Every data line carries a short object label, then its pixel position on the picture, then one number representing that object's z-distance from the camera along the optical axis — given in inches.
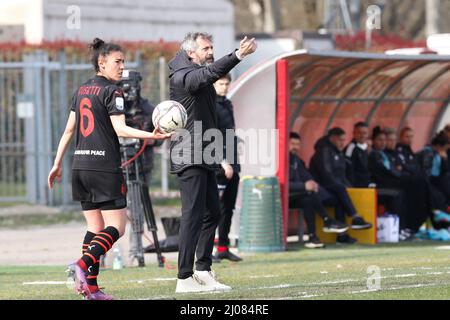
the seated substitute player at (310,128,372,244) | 657.6
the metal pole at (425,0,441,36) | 1678.2
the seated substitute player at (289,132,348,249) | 647.1
